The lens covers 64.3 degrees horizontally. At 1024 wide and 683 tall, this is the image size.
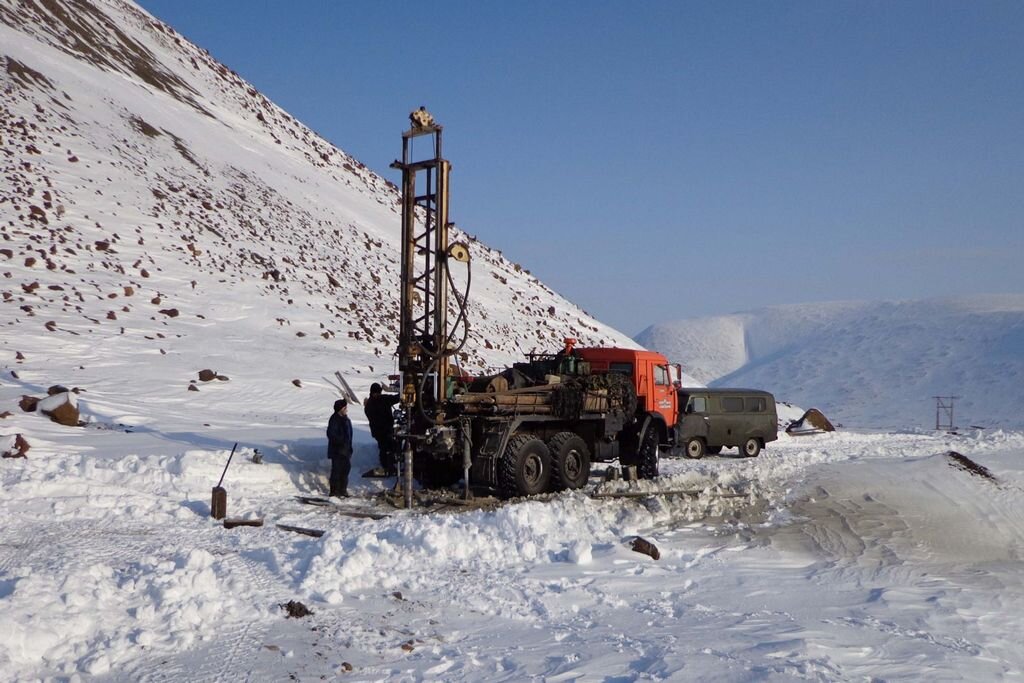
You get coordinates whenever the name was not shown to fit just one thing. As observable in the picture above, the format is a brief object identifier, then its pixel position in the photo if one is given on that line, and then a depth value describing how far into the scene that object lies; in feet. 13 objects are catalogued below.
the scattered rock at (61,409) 48.29
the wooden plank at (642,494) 40.65
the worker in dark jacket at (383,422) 42.06
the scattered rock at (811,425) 95.20
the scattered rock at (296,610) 21.71
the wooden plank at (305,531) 29.89
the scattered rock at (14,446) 36.94
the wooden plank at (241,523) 31.50
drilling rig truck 39.75
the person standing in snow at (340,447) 38.47
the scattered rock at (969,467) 49.70
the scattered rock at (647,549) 29.40
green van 67.82
